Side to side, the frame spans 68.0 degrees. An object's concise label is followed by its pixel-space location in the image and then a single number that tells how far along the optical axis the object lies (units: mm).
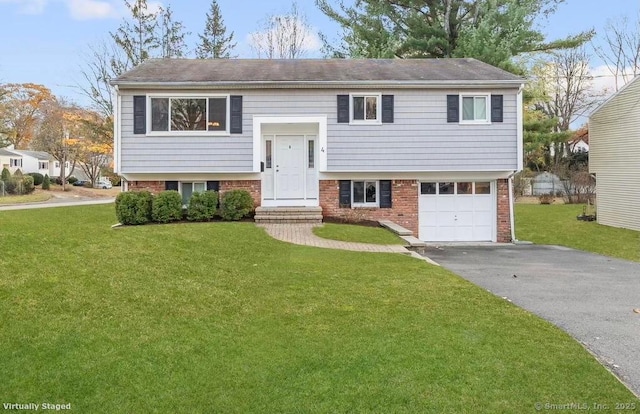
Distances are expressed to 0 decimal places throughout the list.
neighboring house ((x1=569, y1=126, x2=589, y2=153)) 45256
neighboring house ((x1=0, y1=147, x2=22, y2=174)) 52781
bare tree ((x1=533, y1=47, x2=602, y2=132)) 43719
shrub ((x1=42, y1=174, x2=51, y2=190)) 41312
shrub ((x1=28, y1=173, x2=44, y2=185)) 44281
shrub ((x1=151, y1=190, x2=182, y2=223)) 14281
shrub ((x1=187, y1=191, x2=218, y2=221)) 14555
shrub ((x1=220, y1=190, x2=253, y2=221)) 14750
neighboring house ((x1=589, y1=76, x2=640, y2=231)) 19750
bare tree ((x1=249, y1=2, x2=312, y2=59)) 34938
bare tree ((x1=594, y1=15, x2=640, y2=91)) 32781
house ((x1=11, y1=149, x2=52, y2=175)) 57375
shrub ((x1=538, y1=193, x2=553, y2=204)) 34750
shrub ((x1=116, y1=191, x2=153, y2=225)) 14227
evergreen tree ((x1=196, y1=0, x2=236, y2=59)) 35938
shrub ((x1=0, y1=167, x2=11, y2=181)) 34125
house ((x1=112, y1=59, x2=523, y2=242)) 15078
